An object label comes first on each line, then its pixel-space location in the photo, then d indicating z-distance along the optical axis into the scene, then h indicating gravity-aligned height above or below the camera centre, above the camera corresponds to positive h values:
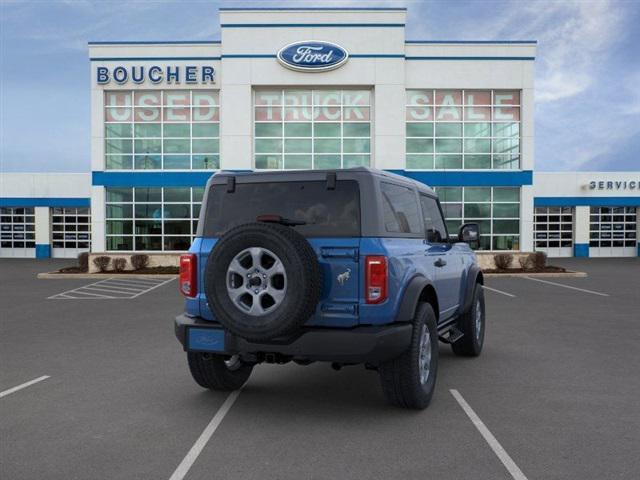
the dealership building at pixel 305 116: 24.08 +5.04
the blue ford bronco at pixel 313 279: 4.30 -0.39
